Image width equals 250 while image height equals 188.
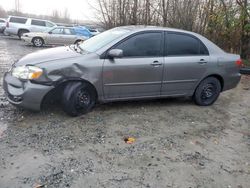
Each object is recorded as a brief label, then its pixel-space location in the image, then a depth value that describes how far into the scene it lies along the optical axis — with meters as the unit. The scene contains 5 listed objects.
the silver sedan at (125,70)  3.17
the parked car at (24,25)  15.61
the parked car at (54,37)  12.41
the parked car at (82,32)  12.78
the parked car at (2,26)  18.40
